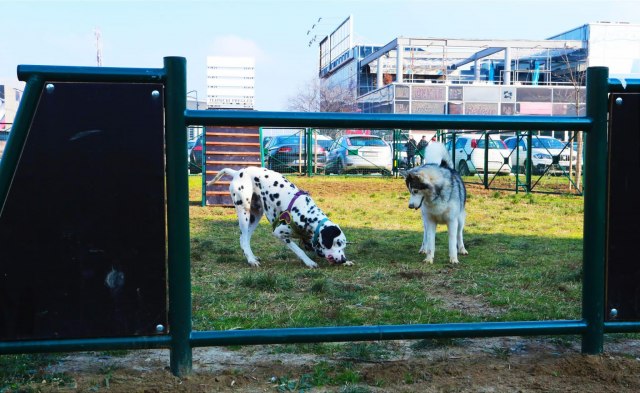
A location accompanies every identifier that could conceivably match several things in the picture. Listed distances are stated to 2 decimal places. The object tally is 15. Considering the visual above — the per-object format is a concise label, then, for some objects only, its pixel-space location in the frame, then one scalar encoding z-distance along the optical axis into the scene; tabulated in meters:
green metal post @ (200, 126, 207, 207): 14.34
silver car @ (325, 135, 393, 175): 23.17
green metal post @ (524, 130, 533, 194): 17.98
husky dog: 7.73
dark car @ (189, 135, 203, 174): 23.77
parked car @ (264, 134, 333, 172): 23.58
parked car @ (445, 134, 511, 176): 20.84
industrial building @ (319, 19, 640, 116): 40.66
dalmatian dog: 7.30
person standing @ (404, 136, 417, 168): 23.98
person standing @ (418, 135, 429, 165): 22.67
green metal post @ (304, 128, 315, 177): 22.92
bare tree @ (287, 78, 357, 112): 49.16
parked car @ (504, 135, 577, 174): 20.55
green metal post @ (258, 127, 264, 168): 15.00
